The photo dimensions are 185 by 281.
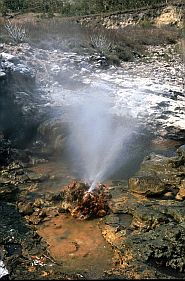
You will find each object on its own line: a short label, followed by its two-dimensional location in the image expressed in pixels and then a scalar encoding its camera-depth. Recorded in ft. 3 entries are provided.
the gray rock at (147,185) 32.89
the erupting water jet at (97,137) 39.22
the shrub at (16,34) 63.46
